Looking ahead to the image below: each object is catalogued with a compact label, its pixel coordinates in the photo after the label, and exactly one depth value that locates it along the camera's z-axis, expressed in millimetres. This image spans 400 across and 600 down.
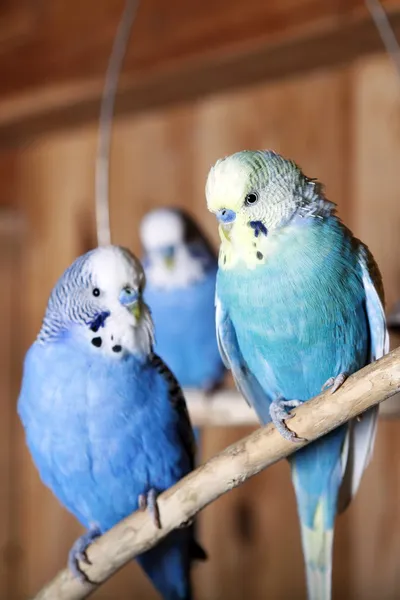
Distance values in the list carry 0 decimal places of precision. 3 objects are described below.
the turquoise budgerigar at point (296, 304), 465
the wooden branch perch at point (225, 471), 463
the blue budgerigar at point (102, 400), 504
